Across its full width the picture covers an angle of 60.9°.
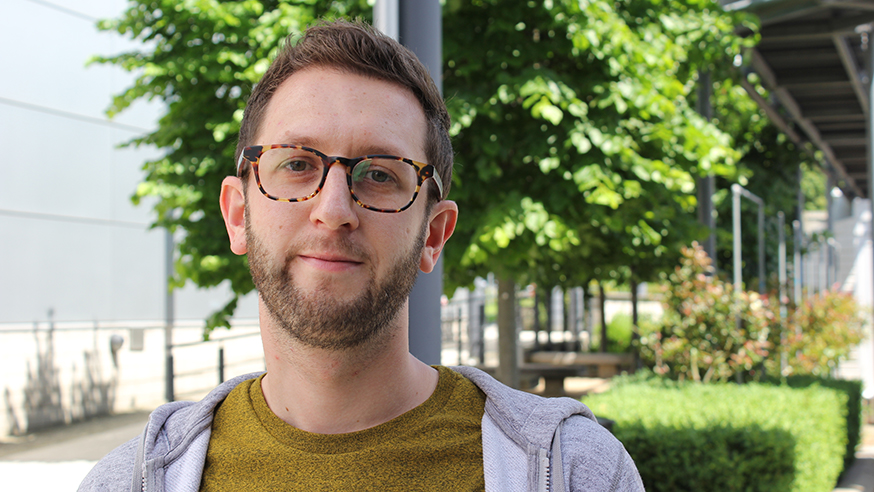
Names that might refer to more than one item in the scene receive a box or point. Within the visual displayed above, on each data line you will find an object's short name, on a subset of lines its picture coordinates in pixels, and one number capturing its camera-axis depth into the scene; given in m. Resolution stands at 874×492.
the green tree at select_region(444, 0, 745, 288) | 5.23
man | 1.25
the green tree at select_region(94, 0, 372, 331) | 5.28
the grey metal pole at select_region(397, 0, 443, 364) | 2.53
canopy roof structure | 9.72
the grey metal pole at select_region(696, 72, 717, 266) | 9.23
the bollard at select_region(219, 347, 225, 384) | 6.30
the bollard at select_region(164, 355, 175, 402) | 6.61
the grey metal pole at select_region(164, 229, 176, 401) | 10.43
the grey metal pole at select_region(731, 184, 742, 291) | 8.52
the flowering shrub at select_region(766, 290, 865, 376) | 10.51
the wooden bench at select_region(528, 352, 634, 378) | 13.46
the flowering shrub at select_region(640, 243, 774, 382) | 7.66
